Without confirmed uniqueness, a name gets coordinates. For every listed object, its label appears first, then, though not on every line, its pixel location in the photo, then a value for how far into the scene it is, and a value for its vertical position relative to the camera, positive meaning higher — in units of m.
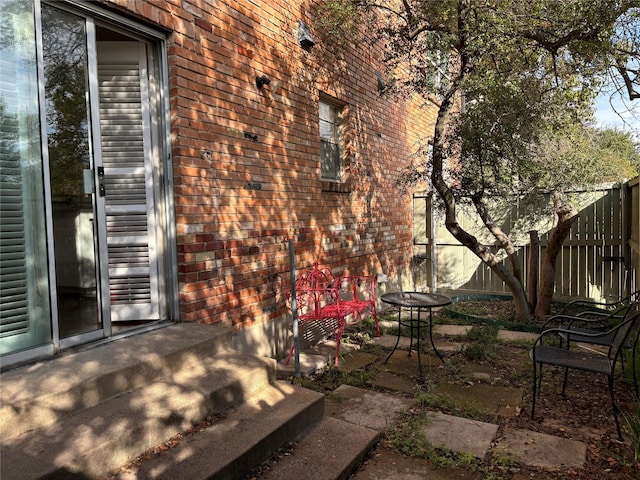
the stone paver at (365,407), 3.29 -1.50
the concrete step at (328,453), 2.40 -1.38
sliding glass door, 2.62 +0.32
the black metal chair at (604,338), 3.34 -1.05
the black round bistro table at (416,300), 4.32 -0.84
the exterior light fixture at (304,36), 5.07 +2.11
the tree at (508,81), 4.53 +1.62
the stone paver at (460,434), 2.87 -1.50
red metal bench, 4.59 -0.95
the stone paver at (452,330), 5.62 -1.49
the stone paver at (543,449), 2.68 -1.51
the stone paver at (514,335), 5.35 -1.50
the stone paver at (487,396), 3.50 -1.52
